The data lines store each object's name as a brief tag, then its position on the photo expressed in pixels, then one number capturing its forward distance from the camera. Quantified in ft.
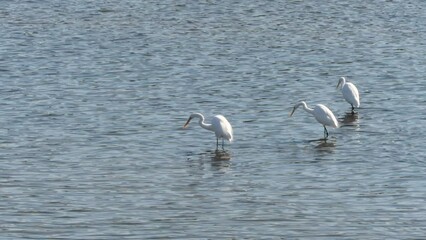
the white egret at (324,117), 107.24
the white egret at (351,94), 118.83
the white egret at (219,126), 101.71
